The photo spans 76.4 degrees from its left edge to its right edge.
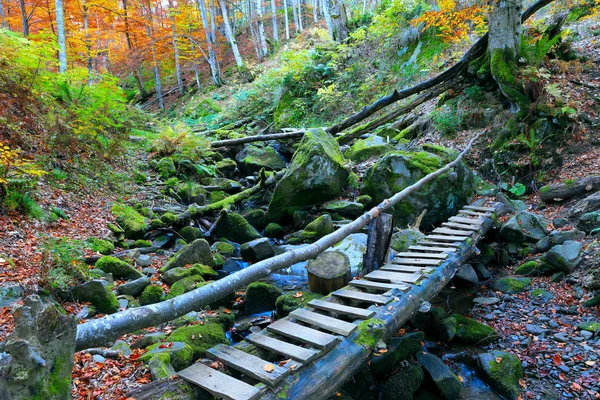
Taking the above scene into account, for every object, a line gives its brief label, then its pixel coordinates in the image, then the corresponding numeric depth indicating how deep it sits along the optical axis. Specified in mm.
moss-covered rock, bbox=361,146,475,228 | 9031
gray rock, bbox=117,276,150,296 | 6262
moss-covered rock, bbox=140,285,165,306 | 6070
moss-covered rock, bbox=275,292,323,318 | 5946
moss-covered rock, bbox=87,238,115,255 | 7387
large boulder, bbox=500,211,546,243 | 7586
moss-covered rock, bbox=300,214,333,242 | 9094
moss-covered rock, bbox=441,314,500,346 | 5484
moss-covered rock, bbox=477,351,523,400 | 4551
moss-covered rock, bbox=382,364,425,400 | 4602
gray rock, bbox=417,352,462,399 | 4645
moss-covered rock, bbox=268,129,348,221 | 10406
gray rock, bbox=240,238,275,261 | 8531
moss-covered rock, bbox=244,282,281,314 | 6543
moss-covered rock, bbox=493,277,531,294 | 6594
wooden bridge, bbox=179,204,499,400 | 3182
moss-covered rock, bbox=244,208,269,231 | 10859
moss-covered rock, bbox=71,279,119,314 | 5516
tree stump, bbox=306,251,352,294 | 6023
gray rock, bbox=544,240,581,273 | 6293
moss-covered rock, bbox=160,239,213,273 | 7582
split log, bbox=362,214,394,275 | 6008
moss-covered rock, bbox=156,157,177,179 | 12634
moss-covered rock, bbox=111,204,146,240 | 8844
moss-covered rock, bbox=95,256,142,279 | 6762
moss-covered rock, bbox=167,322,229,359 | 4789
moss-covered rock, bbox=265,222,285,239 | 10391
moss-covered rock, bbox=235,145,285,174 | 14422
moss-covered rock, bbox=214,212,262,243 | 9836
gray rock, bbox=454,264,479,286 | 7207
